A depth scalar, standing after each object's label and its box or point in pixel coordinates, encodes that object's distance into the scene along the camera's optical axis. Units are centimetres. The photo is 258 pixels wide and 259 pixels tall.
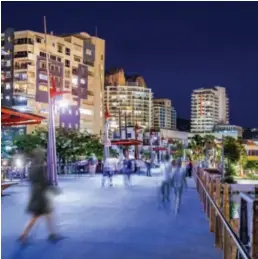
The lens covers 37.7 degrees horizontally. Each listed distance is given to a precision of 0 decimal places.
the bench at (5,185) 1085
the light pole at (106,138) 2046
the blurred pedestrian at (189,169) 2211
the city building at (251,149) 7491
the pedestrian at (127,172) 1541
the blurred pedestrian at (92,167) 2213
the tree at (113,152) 4027
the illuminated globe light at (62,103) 1717
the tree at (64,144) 2555
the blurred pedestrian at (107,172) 1458
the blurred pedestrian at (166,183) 979
